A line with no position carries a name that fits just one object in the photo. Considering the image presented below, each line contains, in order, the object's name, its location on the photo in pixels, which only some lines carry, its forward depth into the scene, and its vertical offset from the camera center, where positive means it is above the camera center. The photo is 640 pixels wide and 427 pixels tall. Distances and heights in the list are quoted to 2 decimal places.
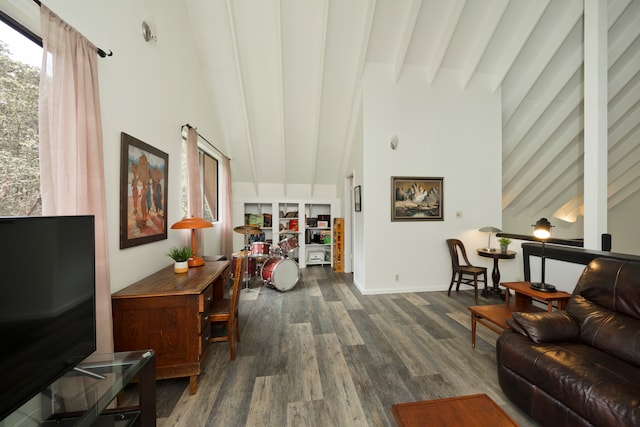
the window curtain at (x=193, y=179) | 3.13 +0.43
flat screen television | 0.82 -0.36
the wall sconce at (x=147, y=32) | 2.25 +1.76
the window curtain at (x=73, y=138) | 1.33 +0.45
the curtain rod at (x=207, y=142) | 3.09 +1.14
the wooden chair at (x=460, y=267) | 3.79 -0.96
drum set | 3.98 -0.90
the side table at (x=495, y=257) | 3.77 -0.76
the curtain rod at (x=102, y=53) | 1.67 +1.14
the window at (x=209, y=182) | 3.97 +0.54
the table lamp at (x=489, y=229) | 3.82 -0.33
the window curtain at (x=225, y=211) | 4.70 +0.00
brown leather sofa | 1.22 -0.92
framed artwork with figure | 2.00 +0.19
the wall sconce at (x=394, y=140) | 4.05 +1.19
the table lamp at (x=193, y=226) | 2.37 -0.15
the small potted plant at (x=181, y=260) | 2.31 -0.49
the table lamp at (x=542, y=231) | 2.45 -0.23
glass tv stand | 0.98 -0.83
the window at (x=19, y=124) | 1.25 +0.49
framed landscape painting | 4.09 +0.20
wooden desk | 1.74 -0.85
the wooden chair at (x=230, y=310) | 2.19 -0.96
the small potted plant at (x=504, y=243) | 3.81 -0.55
